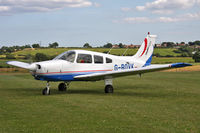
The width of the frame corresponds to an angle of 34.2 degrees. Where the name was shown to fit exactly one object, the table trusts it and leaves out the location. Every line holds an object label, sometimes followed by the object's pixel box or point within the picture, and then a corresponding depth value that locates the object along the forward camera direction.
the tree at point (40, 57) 66.81
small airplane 15.67
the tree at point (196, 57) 85.25
